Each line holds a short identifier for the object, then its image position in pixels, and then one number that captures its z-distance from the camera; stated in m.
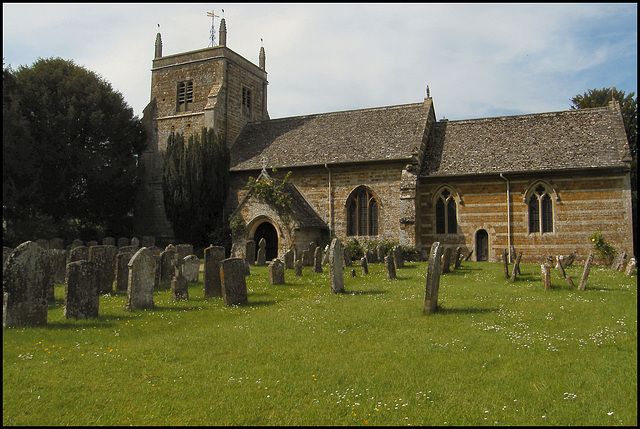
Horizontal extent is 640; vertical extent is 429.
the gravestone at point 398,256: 19.20
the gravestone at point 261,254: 22.56
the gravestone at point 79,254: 13.82
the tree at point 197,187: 27.31
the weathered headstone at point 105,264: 13.91
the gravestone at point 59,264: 15.22
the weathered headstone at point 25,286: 9.08
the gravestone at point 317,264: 18.20
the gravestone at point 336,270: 13.13
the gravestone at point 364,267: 17.50
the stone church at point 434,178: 22.44
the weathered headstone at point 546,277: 12.74
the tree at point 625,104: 33.44
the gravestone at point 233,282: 11.58
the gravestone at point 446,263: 17.16
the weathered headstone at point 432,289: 10.20
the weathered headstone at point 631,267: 15.80
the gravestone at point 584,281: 12.58
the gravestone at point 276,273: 14.97
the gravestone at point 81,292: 9.76
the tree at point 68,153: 26.16
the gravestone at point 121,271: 14.20
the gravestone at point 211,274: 13.05
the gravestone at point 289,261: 19.15
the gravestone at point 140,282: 10.80
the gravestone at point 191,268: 14.84
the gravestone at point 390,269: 15.71
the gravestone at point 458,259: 18.44
